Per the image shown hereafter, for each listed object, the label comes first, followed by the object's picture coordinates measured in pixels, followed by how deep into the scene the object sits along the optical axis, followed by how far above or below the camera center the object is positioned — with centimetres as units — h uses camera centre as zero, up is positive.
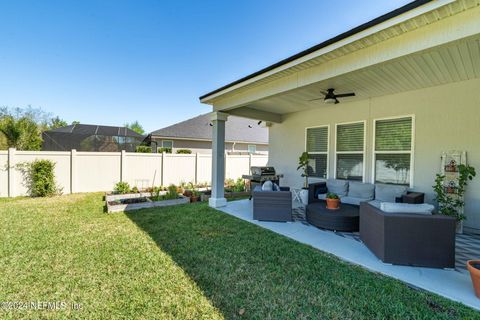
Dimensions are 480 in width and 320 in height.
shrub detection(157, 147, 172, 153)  1345 +39
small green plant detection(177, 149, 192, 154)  1398 +36
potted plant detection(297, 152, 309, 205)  667 -35
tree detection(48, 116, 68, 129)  2920 +460
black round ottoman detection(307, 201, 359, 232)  442 -122
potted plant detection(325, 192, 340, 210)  474 -94
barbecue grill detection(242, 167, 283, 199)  770 -65
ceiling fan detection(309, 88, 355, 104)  510 +146
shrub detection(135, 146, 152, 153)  1290 +39
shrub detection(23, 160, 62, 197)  756 -83
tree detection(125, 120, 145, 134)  4836 +679
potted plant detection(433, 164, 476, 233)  429 -71
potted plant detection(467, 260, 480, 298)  236 -124
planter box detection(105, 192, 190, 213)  608 -143
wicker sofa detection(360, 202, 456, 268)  296 -111
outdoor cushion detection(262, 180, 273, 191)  551 -73
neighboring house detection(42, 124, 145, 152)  1222 +76
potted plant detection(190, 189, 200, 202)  759 -141
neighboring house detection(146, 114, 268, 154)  1504 +147
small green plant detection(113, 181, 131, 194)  776 -118
